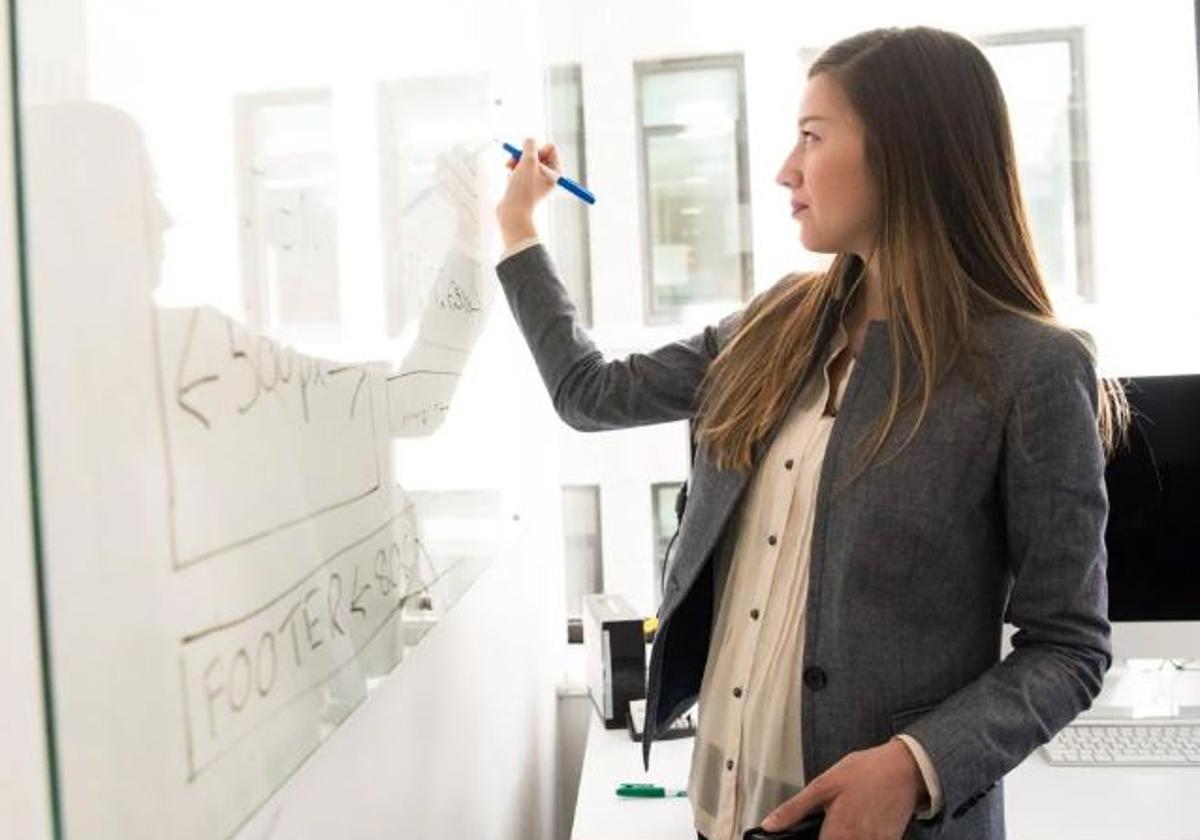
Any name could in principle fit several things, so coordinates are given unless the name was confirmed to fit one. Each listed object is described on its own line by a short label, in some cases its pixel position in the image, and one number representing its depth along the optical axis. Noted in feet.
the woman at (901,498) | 3.07
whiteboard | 1.39
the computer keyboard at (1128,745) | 4.97
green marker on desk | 4.89
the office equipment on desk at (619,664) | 6.03
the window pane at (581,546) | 7.85
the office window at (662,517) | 7.78
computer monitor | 5.18
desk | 4.27
